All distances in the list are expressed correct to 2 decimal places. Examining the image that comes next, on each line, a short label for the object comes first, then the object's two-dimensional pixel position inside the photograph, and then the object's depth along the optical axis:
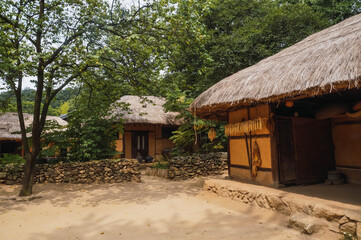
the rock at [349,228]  3.22
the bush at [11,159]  8.77
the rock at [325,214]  3.48
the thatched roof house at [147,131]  12.59
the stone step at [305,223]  3.50
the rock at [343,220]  3.34
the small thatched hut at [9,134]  13.02
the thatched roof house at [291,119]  4.71
